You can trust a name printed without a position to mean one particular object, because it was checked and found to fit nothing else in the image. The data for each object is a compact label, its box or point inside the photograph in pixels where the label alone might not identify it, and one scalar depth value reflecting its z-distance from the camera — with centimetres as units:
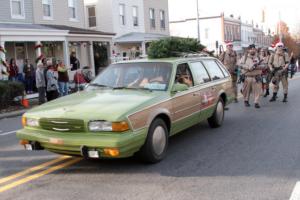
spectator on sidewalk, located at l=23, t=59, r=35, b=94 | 1955
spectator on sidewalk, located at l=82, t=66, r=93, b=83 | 2161
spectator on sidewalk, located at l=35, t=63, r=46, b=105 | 1583
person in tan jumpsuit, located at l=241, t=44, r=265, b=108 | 1239
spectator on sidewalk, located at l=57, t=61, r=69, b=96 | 1733
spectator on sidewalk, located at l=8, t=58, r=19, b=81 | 1870
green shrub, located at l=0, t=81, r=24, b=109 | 1482
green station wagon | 553
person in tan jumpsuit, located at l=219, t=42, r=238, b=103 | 1367
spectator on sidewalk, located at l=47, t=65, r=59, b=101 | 1597
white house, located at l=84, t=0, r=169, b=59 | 3086
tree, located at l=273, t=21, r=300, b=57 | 8781
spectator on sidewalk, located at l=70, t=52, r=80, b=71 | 2378
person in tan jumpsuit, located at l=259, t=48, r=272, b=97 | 1463
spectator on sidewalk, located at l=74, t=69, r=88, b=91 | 1894
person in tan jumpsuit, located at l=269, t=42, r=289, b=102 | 1342
